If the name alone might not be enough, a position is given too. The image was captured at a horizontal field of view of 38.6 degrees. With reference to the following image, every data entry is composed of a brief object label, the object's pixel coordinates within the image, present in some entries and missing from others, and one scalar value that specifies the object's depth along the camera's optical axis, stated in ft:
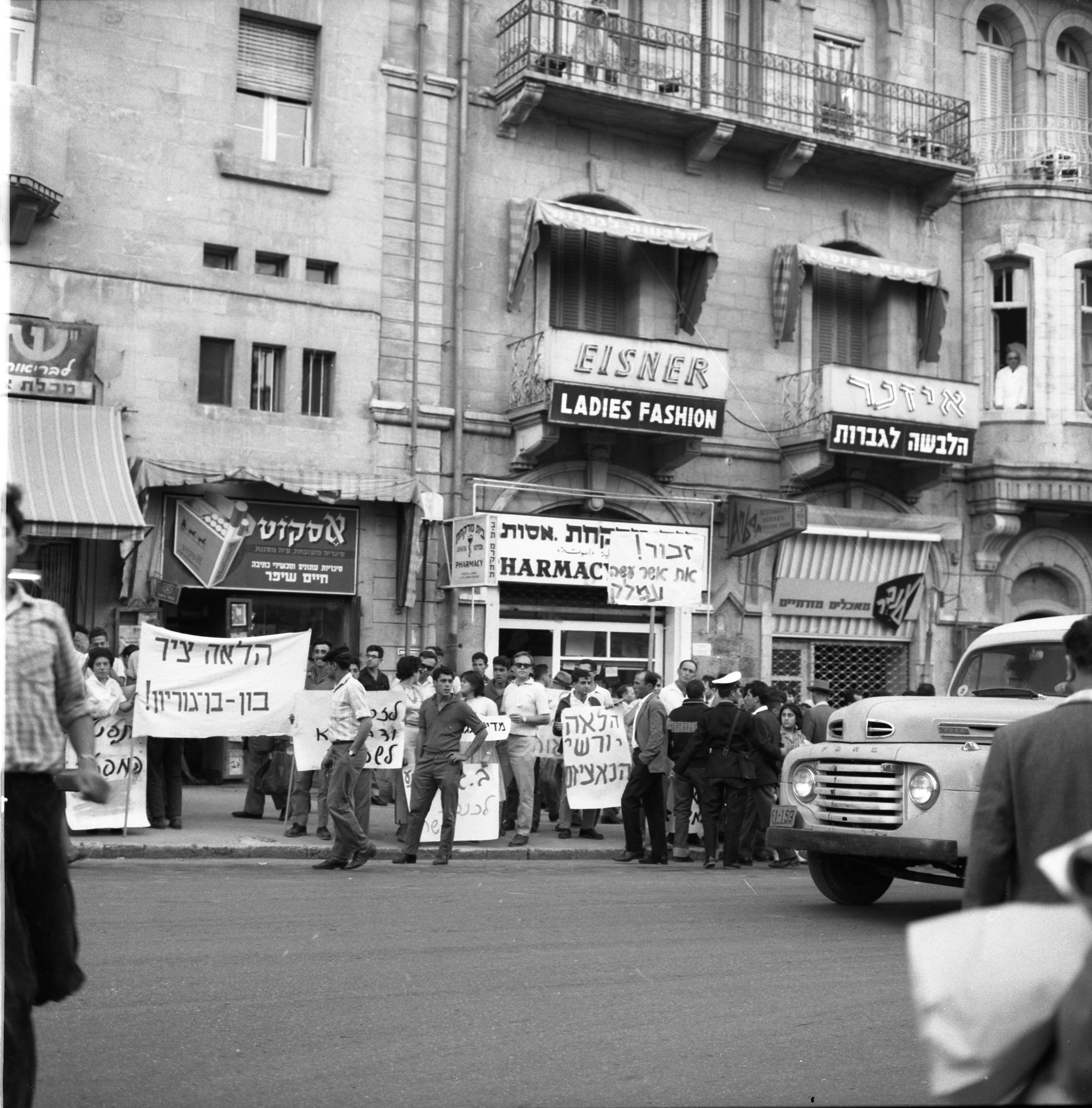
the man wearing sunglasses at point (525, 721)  54.39
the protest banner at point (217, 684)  50.11
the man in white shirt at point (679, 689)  56.18
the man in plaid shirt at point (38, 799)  15.76
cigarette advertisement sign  65.51
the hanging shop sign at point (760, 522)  74.49
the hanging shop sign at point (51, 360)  62.75
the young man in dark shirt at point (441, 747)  45.29
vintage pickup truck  34.09
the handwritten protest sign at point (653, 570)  73.20
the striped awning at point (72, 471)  60.03
